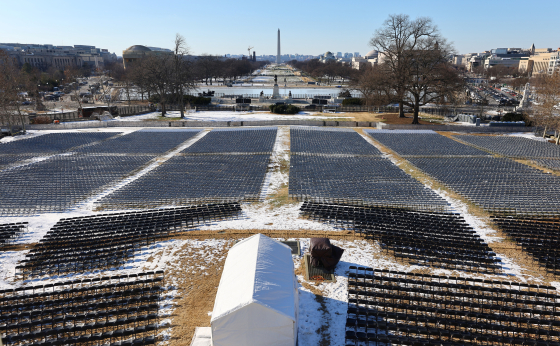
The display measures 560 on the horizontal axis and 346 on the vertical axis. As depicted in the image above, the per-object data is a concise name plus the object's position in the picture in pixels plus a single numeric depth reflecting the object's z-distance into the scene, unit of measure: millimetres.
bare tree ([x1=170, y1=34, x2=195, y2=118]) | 64094
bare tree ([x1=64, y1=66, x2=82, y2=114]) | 103500
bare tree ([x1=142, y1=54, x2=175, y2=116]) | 64312
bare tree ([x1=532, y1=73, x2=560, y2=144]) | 42562
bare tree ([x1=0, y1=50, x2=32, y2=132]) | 48656
